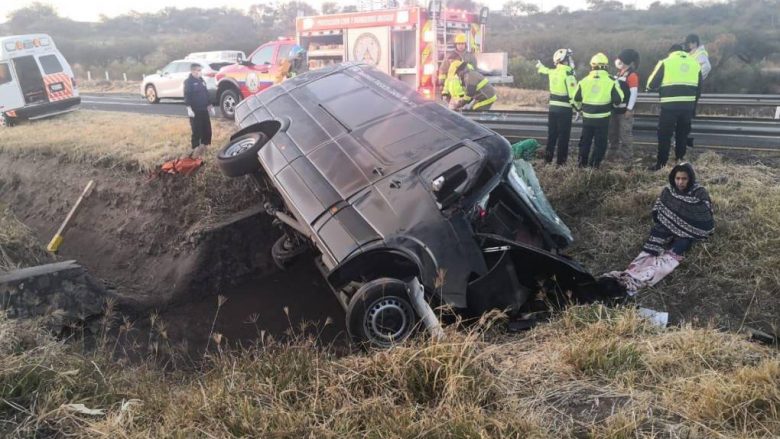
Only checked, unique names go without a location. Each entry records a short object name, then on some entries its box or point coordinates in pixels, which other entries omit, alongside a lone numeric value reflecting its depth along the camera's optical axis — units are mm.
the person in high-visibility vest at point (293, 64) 11086
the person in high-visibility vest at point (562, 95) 7297
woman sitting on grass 5055
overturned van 3691
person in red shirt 7145
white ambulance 12609
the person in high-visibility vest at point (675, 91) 6773
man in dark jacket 8438
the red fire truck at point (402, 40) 11492
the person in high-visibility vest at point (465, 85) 8789
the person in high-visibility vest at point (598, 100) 6785
